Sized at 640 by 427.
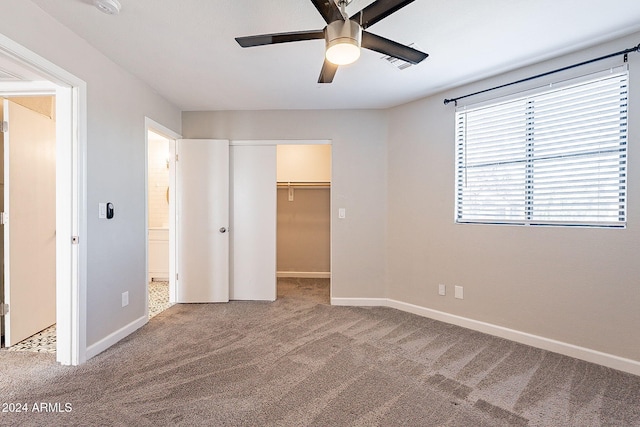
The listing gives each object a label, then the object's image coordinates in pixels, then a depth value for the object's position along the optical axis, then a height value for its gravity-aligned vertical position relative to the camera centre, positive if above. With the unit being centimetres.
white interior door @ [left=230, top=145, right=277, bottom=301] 376 -24
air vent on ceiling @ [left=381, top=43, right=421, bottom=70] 242 +125
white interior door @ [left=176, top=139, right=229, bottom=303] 365 -17
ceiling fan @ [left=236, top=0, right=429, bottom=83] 139 +93
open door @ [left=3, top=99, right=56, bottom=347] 246 -13
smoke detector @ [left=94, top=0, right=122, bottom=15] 175 +124
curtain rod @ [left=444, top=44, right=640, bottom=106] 209 +114
